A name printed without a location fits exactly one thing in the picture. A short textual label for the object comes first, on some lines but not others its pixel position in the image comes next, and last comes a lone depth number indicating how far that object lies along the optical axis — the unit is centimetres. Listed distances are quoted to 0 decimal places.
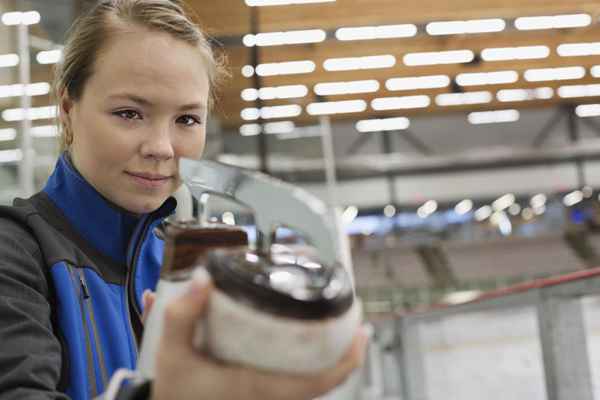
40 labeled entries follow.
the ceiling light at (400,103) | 1347
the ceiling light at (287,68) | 1014
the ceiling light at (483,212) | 2020
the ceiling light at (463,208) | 1945
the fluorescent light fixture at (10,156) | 373
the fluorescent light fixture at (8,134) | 369
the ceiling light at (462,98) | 1357
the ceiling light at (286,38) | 855
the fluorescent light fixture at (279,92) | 1141
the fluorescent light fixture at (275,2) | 721
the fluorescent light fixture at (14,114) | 371
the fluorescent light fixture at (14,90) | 365
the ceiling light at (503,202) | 1897
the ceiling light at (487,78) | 1196
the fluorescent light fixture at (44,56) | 409
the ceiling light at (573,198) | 1806
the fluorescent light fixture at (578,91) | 1320
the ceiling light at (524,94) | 1366
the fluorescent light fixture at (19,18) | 389
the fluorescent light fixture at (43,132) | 418
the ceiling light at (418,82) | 1185
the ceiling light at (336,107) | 1302
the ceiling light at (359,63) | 1013
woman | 63
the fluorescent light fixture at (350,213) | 1864
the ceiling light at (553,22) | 806
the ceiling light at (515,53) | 1037
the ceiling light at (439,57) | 1027
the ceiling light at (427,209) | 1906
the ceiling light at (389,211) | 1858
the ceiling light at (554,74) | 1163
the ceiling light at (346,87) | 1162
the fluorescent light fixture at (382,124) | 1617
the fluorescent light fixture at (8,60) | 364
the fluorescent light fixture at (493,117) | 1623
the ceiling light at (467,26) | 859
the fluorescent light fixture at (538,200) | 1888
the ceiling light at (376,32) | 855
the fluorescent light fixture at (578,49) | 1005
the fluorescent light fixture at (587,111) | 1678
